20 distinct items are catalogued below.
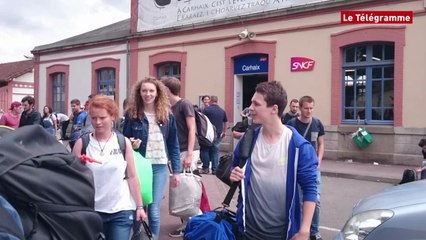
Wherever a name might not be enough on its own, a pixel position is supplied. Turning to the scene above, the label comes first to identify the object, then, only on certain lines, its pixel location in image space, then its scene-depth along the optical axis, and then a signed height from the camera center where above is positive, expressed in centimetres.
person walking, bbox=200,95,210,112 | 1298 +33
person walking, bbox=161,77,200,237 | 530 -4
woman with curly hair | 443 -13
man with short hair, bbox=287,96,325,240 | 579 -14
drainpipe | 1973 +197
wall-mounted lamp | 1561 +259
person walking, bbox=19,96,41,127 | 796 -4
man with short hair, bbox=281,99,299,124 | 781 +5
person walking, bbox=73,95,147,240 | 323 -44
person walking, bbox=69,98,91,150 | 589 -10
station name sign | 1574 +168
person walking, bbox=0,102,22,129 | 796 -8
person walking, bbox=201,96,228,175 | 1084 -41
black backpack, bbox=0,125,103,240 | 180 -30
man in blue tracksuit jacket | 299 -41
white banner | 1550 +371
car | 285 -66
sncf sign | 1424 +151
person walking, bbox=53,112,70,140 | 1603 -23
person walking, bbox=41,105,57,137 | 1449 -11
